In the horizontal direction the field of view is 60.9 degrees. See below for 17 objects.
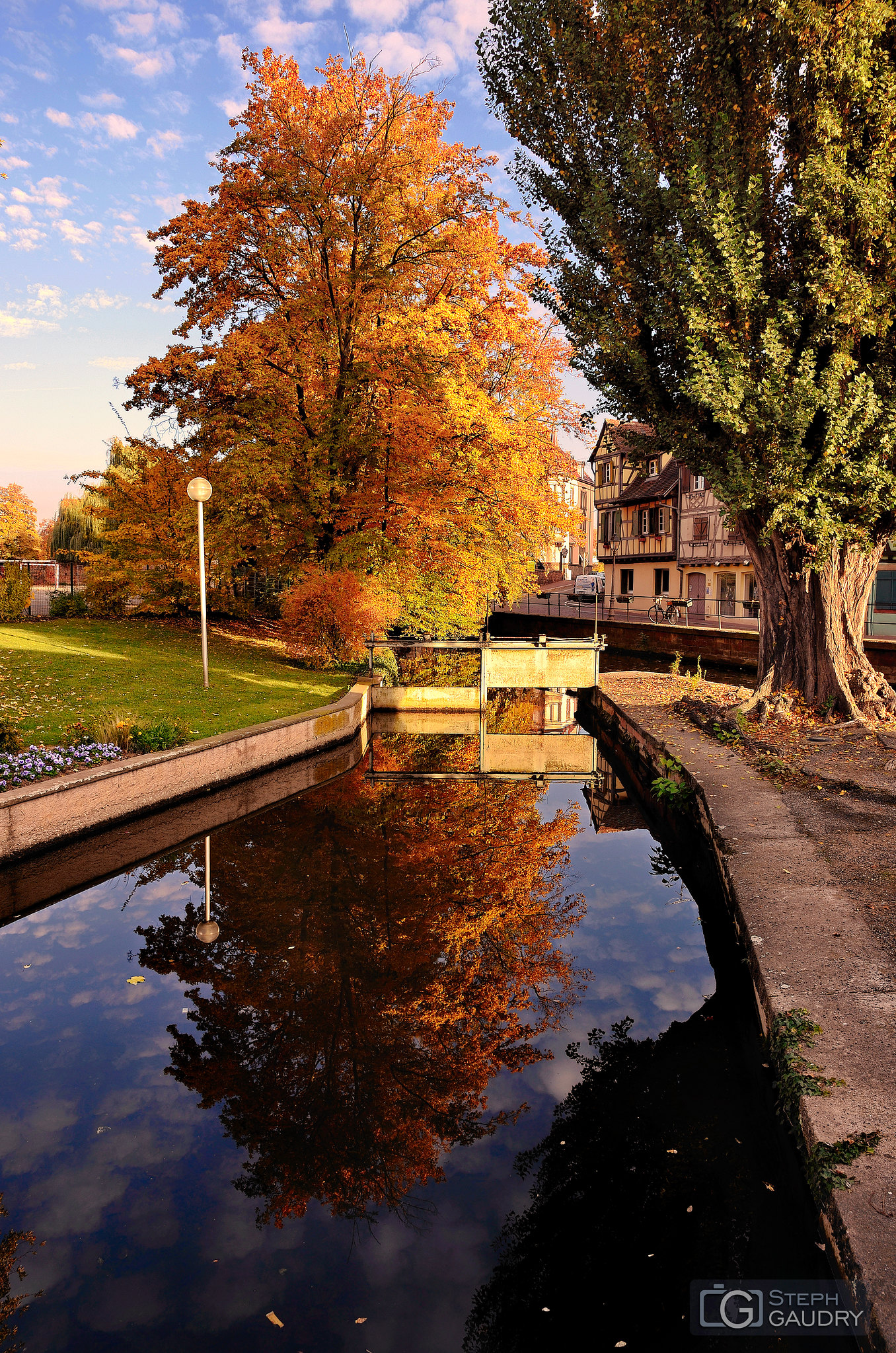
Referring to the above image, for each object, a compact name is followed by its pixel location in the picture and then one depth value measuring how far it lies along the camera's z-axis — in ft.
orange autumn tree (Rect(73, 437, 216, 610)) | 69.05
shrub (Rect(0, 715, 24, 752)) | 30.96
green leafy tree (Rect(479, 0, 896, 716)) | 37.47
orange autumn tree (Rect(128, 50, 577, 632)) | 57.26
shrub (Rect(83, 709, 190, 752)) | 34.65
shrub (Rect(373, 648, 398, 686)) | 71.72
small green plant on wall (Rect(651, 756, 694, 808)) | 35.24
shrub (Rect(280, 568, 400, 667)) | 62.08
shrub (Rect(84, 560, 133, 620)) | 73.51
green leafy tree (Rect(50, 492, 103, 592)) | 126.11
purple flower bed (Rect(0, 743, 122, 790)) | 28.60
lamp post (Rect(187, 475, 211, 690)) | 48.97
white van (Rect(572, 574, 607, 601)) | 162.24
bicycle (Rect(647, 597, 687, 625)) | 119.75
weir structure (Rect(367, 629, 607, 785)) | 64.28
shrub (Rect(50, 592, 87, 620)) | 79.97
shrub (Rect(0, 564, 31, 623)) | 68.84
